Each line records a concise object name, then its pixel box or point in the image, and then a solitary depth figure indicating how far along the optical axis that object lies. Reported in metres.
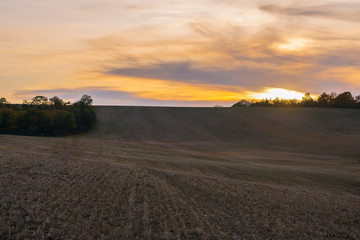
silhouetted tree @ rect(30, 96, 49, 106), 92.53
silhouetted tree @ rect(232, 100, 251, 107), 136.95
